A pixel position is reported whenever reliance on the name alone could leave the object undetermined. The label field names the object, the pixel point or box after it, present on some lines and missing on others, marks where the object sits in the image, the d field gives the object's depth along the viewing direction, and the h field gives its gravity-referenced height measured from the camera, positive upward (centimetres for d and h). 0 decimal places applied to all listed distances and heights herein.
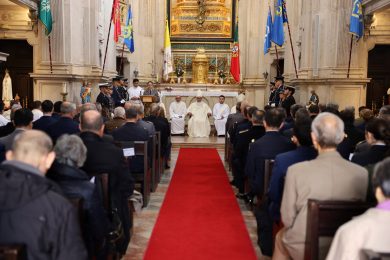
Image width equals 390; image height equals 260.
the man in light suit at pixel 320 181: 316 -64
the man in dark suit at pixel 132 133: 669 -73
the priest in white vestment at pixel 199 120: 1539 -123
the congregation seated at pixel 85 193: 313 -73
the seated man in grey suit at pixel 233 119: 980 -77
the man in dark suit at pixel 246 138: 673 -78
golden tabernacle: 1870 +48
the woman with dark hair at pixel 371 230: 222 -67
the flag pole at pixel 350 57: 1148 +62
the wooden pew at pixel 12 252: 212 -76
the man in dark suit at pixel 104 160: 421 -69
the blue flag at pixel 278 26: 1324 +158
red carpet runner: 487 -172
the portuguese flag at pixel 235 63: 1847 +72
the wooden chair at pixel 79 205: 283 -74
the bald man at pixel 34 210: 235 -64
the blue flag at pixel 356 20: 1104 +145
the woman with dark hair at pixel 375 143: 432 -54
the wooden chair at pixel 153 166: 750 -135
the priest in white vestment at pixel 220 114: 1556 -105
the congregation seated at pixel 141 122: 719 -64
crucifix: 1994 +276
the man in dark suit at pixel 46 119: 670 -56
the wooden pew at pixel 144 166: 638 -118
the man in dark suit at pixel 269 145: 531 -69
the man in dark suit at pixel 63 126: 607 -59
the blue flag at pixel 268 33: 1456 +148
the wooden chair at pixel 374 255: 206 -73
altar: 1670 -53
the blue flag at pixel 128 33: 1486 +145
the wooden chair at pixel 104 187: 376 -83
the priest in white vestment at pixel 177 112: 1573 -101
